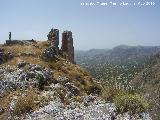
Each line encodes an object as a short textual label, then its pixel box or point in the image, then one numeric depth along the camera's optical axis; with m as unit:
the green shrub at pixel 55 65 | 16.95
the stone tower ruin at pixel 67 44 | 22.77
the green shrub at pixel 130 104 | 10.86
